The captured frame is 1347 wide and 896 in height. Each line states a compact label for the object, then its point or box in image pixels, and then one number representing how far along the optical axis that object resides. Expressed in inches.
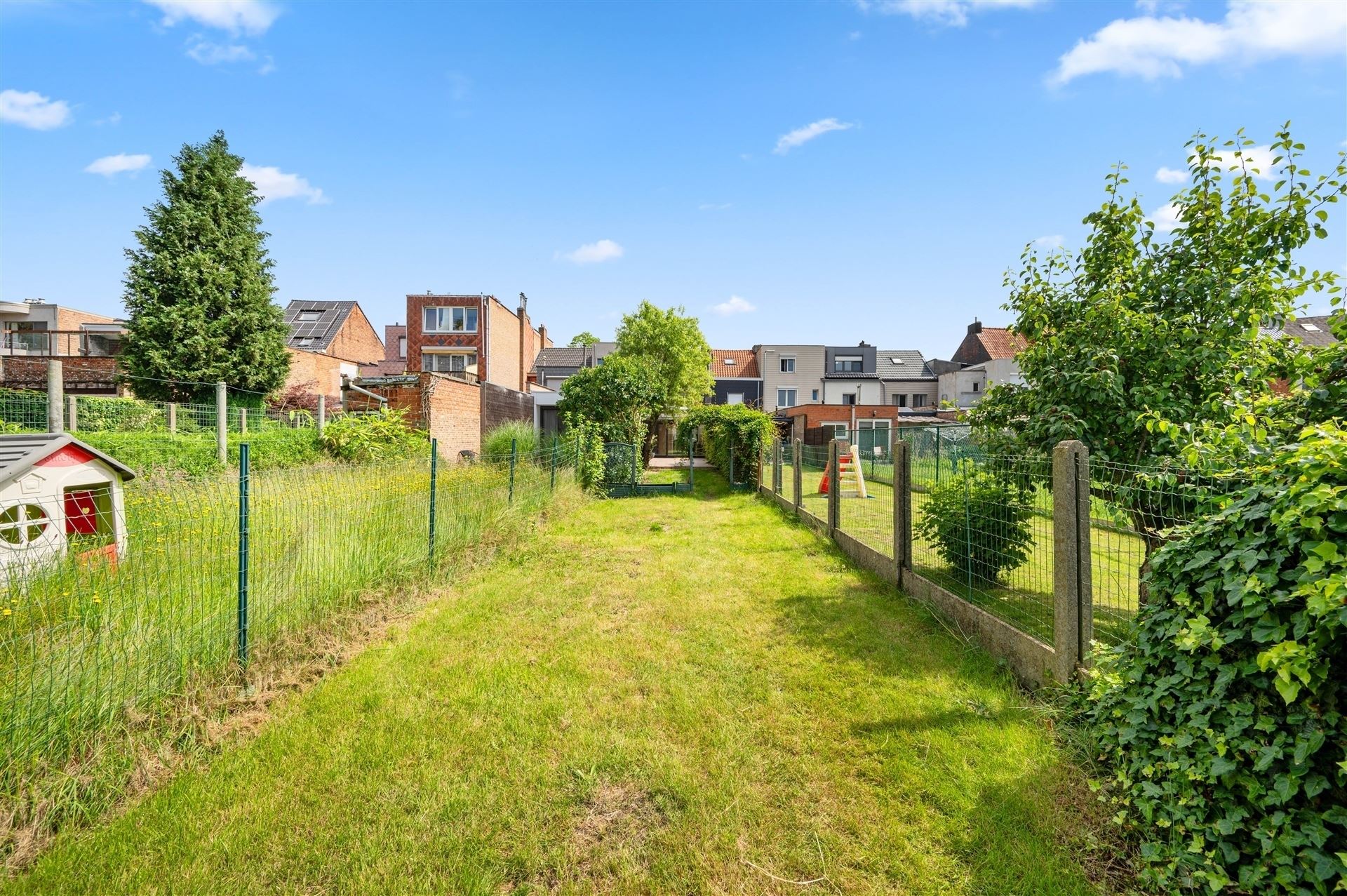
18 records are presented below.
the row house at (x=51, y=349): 733.9
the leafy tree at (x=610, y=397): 572.1
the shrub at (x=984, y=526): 196.9
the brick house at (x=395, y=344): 2065.8
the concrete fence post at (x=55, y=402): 303.9
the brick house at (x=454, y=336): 1441.9
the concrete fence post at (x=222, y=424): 420.8
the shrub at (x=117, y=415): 402.9
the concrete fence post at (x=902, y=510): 235.8
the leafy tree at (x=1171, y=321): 167.8
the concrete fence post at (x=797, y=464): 410.9
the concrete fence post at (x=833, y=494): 329.4
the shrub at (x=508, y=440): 495.5
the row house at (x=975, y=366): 1710.1
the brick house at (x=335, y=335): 1178.0
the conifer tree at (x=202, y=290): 647.8
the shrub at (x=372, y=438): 494.3
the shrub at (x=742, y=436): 583.8
